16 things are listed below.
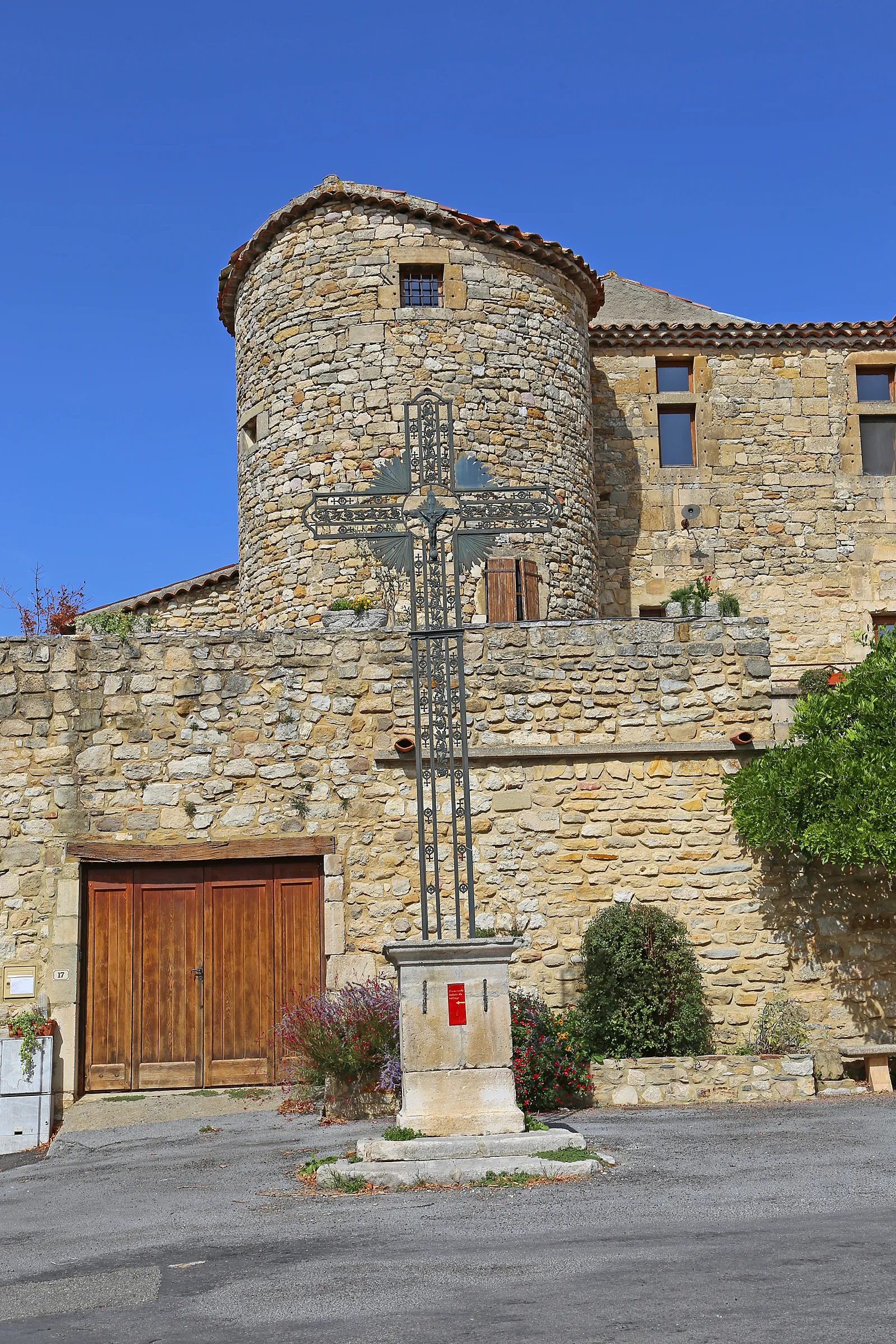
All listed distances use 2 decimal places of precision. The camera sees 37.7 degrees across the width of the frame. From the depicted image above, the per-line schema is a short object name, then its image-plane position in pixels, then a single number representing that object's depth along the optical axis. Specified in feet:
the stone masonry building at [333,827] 37.63
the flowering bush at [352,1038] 31.81
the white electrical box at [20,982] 36.99
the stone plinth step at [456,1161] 23.12
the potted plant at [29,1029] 35.76
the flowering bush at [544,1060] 30.73
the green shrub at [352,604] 44.37
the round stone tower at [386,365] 52.85
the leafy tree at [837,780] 34.83
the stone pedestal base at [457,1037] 25.25
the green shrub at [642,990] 34.71
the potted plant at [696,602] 45.78
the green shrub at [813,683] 41.39
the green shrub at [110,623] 43.83
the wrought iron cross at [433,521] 28.40
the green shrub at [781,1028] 35.78
